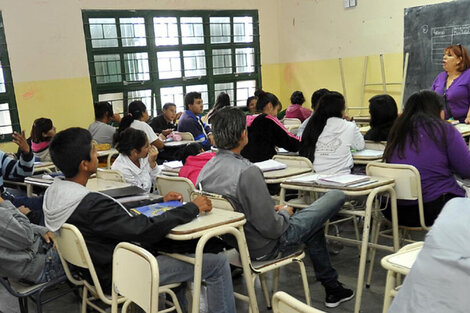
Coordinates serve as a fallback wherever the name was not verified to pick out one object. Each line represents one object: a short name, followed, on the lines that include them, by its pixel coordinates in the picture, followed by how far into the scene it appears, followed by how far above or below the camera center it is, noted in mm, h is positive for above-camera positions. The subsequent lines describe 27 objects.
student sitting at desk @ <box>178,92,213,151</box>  5480 -669
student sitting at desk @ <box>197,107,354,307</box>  2109 -669
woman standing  4395 -327
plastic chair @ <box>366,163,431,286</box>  2514 -668
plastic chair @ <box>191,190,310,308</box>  2095 -931
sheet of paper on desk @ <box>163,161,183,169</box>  3565 -771
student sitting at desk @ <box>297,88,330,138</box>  4589 -378
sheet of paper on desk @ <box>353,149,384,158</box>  3287 -698
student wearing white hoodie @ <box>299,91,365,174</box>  3152 -543
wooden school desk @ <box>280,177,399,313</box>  2365 -701
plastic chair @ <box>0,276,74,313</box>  2160 -1004
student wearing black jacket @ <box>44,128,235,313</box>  1905 -625
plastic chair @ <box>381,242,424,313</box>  1453 -651
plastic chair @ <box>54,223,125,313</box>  1907 -773
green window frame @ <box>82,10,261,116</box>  6617 +108
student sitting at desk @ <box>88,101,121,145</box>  5414 -715
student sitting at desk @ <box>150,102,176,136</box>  6070 -732
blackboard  5637 +180
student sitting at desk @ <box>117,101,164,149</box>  4820 -626
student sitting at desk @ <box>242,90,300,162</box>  3600 -608
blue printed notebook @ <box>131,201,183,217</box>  2037 -638
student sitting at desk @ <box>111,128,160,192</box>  3328 -658
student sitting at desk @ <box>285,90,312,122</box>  6496 -752
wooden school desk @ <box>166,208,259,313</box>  1842 -667
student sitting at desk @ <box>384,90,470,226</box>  2617 -561
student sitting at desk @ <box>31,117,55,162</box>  4453 -649
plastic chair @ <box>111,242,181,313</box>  1561 -714
